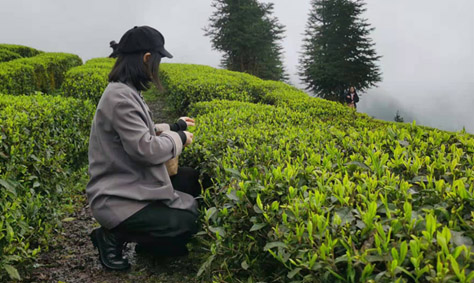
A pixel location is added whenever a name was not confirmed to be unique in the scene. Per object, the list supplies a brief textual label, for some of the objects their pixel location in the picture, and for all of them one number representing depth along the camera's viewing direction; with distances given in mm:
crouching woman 2783
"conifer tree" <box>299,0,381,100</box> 31500
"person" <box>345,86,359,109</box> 17938
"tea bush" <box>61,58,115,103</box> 8469
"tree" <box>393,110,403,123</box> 31828
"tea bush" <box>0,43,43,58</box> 21953
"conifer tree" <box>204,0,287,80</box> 32656
